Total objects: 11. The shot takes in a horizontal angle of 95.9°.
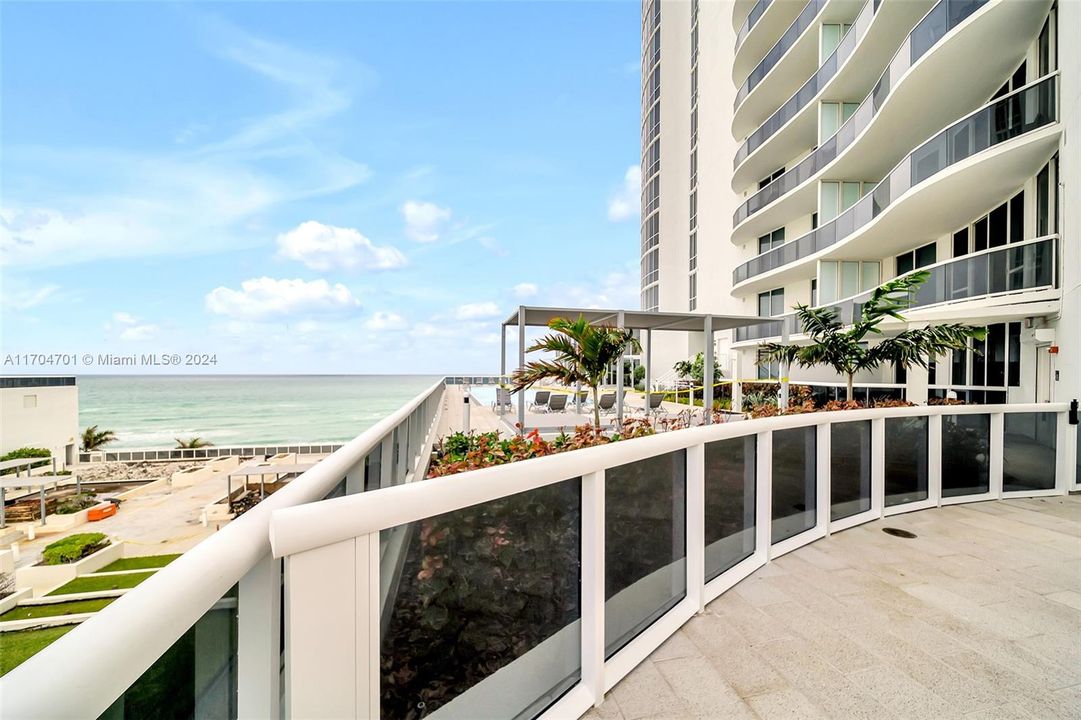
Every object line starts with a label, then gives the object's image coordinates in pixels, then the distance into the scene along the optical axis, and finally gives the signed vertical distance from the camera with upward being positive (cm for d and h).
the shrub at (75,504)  2424 -750
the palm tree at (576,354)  745 +6
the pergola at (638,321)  1280 +114
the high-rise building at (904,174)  906 +503
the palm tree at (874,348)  818 +29
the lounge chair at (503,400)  1639 -147
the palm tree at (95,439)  3903 -666
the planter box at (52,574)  1473 -680
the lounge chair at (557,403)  1745 -163
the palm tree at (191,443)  4288 -768
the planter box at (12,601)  1353 -680
